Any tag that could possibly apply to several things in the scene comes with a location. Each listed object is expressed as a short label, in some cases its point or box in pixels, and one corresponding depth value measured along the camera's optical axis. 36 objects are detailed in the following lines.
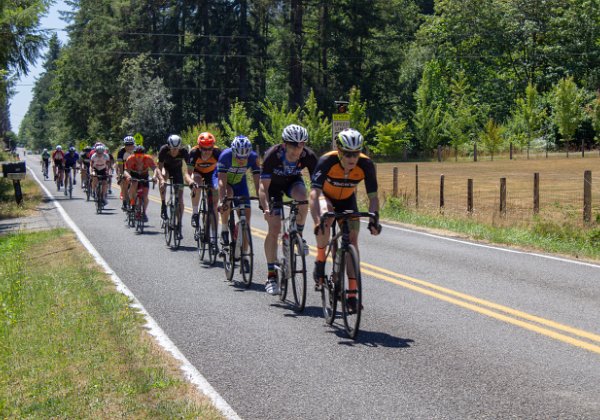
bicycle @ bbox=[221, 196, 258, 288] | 11.02
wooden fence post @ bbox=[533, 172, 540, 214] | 20.76
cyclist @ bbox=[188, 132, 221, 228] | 13.32
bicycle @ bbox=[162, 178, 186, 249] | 15.42
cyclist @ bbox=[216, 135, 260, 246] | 10.93
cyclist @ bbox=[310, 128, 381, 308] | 7.88
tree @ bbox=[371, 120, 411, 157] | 68.81
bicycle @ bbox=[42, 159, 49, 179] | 50.76
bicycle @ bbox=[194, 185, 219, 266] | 13.02
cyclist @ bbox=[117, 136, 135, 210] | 20.40
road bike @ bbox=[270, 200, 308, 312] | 9.09
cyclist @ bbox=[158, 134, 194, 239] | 15.61
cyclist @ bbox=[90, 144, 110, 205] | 24.78
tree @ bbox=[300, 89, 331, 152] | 63.12
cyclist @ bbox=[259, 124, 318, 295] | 9.30
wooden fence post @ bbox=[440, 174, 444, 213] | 23.58
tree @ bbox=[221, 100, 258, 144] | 62.41
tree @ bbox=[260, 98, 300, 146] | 61.47
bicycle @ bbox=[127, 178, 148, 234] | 18.62
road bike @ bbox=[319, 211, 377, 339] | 7.73
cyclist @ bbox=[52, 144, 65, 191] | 34.28
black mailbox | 27.67
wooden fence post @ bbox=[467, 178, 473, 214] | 22.69
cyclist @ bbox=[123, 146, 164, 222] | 19.09
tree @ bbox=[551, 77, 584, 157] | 62.91
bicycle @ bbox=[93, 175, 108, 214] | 24.31
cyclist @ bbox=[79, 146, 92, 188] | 31.81
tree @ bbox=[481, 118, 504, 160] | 66.44
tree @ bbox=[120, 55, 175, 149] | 70.94
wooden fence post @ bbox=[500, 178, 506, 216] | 21.44
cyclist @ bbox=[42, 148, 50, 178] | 50.88
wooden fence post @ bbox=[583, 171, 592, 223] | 18.41
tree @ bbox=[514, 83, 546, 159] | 67.00
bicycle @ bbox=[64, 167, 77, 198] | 32.23
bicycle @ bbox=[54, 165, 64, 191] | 34.84
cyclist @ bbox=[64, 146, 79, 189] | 32.47
